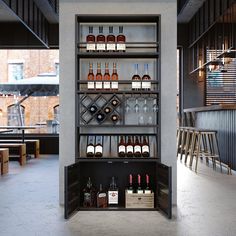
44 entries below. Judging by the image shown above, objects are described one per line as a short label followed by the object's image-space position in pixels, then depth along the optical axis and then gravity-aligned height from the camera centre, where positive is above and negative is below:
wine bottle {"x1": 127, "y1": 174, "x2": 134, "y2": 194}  3.00 -0.75
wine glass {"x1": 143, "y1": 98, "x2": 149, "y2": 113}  3.11 +0.13
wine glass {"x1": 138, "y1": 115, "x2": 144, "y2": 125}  3.12 -0.01
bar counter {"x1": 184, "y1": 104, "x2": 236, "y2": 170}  4.91 -0.15
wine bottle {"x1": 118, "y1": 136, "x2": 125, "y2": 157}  2.97 -0.34
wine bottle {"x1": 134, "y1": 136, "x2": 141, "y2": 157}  2.96 -0.33
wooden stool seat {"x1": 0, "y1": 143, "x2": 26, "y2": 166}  5.83 -0.63
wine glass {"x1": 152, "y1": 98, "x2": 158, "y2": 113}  3.07 +0.14
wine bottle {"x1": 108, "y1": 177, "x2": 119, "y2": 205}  3.01 -0.86
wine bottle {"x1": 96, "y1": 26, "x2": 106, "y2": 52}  3.02 +0.89
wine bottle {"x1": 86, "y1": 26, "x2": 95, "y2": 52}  3.03 +0.89
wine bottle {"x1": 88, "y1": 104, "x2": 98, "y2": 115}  3.07 +0.12
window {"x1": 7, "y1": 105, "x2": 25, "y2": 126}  7.47 +0.06
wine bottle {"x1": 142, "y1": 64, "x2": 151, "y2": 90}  2.98 +0.42
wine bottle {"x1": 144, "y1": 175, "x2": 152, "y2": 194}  2.99 -0.78
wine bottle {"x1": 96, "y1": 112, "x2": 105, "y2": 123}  3.05 +0.02
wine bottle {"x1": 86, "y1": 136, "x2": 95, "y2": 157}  2.99 -0.34
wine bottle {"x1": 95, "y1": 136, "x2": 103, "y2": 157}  2.99 -0.33
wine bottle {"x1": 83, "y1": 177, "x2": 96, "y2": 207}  3.02 -0.86
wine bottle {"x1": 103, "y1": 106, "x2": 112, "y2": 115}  3.05 +0.10
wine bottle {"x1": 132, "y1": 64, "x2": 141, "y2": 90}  2.98 +0.41
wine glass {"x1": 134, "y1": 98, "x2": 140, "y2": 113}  3.11 +0.14
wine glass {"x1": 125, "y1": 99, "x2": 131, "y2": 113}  3.10 +0.13
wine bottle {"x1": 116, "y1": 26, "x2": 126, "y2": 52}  3.02 +0.89
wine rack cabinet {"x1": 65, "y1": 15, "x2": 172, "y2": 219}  2.98 +0.13
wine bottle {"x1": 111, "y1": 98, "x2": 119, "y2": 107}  3.04 +0.19
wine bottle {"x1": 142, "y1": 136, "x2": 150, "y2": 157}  2.97 -0.34
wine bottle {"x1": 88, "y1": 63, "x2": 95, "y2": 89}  3.01 +0.47
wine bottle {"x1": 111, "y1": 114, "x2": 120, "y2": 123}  3.04 +0.01
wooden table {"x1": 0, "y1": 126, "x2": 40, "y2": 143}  6.51 -0.21
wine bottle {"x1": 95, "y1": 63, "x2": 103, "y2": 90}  3.01 +0.45
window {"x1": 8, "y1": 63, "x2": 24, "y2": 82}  7.54 +1.35
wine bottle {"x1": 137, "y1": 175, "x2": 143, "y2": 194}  2.99 -0.78
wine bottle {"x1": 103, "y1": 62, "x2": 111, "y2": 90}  3.02 +0.43
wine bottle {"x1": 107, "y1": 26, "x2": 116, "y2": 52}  3.02 +0.89
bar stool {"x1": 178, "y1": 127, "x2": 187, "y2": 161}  6.05 -0.43
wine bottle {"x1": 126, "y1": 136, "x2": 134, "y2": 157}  2.97 -0.33
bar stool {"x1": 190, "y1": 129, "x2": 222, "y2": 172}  4.94 -0.55
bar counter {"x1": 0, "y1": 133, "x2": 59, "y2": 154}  7.37 -0.68
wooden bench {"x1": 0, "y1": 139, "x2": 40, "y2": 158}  6.77 -0.67
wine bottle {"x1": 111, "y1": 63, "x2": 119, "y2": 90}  3.02 +0.46
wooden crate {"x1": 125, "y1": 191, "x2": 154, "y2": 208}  2.96 -0.90
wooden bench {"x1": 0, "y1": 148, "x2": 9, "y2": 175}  4.86 -0.75
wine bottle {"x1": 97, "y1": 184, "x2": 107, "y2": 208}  2.99 -0.90
